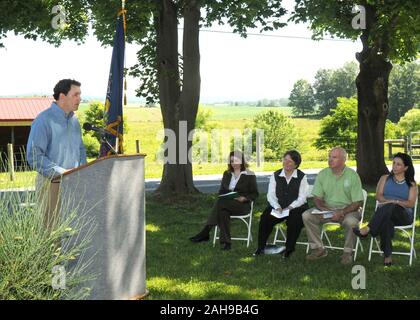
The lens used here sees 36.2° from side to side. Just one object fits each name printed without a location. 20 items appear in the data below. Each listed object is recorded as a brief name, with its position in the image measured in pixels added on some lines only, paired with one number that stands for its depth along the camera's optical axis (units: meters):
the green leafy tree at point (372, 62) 16.88
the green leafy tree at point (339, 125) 44.56
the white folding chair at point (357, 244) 8.43
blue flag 6.04
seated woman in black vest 8.80
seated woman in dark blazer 9.34
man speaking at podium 5.66
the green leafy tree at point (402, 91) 91.08
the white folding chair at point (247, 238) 9.38
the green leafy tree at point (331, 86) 93.50
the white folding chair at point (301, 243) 8.92
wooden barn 30.84
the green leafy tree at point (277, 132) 47.62
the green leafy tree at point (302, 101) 90.44
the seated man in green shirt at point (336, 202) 8.42
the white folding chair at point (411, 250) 8.09
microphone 5.12
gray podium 5.43
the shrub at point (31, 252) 4.64
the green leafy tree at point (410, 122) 66.81
